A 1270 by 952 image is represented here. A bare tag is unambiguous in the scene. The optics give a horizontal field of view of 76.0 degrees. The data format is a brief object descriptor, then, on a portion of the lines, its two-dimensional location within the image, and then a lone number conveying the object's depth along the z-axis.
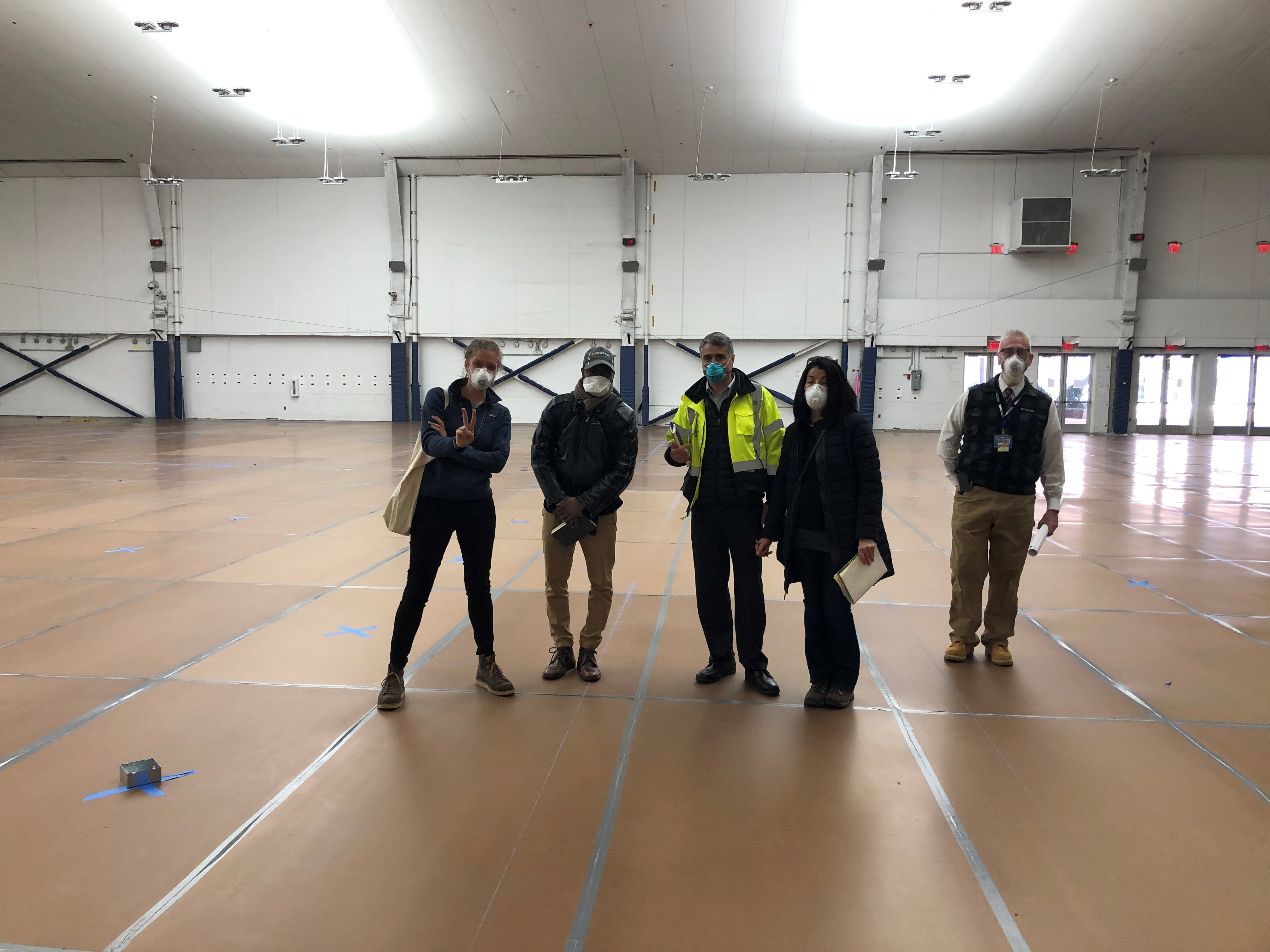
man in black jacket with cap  4.47
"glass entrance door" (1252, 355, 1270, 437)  25.86
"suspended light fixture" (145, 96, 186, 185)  20.42
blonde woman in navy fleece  4.16
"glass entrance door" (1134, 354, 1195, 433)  25.97
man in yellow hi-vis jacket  4.39
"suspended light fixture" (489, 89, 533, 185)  21.11
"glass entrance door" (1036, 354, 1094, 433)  26.20
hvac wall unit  24.27
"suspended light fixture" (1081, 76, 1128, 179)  18.66
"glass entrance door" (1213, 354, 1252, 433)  25.83
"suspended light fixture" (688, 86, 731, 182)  20.28
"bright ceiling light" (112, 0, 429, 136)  16.42
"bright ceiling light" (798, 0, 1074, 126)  15.98
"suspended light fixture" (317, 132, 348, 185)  20.04
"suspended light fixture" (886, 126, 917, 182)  19.30
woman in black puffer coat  4.09
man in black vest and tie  4.78
